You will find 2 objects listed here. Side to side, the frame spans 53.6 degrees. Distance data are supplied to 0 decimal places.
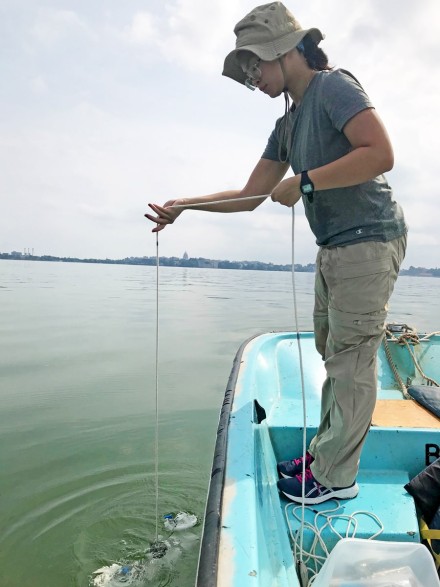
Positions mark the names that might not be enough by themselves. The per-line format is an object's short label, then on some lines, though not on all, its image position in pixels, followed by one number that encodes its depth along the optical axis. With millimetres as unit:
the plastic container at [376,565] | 1282
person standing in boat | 1902
